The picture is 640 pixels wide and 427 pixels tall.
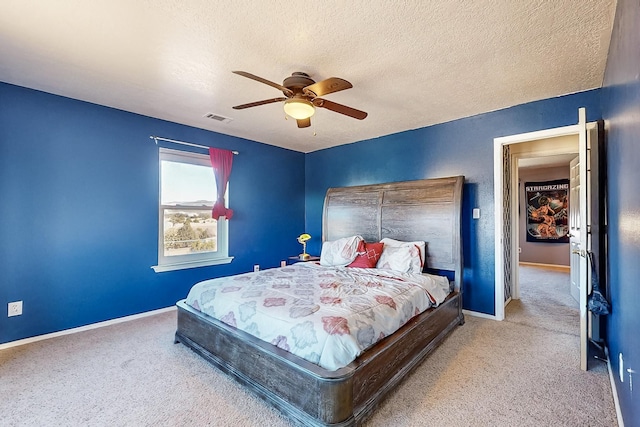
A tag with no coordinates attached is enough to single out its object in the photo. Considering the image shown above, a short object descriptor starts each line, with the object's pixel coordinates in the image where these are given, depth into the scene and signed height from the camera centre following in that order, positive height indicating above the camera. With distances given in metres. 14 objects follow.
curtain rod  3.75 +1.04
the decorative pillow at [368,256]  3.60 -0.47
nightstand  4.62 -0.66
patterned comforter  1.80 -0.67
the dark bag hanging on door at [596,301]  2.21 -0.63
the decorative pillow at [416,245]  3.39 -0.34
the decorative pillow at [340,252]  3.74 -0.44
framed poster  6.89 +0.21
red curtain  4.24 +0.66
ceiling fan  2.25 +1.01
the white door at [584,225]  2.29 -0.04
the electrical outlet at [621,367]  1.70 -0.89
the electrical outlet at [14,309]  2.82 -0.89
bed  1.68 -0.92
